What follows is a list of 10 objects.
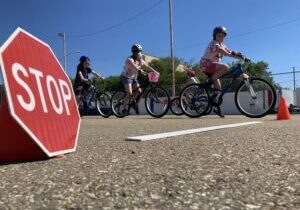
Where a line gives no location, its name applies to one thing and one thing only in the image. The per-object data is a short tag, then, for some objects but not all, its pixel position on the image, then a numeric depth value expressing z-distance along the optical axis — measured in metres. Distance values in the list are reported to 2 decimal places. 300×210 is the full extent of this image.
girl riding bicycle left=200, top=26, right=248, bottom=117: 4.93
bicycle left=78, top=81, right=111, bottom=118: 6.53
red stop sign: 1.60
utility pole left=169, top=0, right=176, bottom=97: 21.80
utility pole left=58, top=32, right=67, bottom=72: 29.61
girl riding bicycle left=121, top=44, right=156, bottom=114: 5.83
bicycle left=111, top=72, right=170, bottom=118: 5.61
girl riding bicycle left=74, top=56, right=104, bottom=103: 6.55
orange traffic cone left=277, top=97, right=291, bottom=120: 4.42
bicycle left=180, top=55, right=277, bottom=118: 4.56
